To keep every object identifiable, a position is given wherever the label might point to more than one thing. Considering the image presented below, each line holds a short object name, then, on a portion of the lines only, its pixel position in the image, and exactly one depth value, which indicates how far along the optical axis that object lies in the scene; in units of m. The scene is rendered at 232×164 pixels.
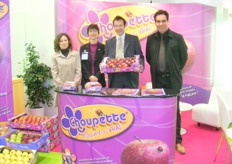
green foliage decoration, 4.99
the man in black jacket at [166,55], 3.43
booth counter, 2.52
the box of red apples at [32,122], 3.65
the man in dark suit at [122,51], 3.50
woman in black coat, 4.08
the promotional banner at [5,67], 3.85
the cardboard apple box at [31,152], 3.17
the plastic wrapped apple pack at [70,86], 2.80
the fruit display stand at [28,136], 3.27
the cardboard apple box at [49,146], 3.70
